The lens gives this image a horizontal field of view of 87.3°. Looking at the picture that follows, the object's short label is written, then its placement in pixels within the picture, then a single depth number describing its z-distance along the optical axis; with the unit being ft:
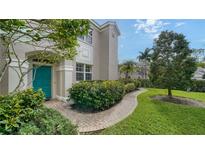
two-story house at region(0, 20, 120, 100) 8.73
